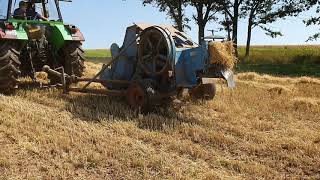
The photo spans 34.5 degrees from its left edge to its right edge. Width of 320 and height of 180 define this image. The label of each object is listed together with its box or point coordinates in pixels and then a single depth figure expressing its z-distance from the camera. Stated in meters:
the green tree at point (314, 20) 26.58
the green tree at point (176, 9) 32.09
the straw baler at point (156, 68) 8.11
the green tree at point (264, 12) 31.19
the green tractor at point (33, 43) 9.35
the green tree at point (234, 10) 30.39
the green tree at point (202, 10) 31.36
